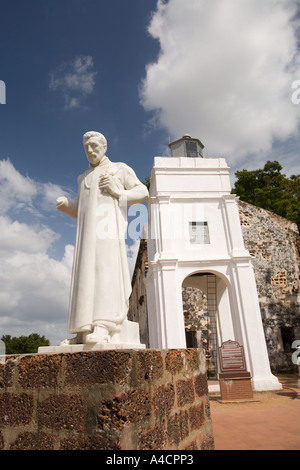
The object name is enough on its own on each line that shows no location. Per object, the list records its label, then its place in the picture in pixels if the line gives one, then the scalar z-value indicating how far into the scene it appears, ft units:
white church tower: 31.35
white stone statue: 7.53
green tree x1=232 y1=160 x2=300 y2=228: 60.39
